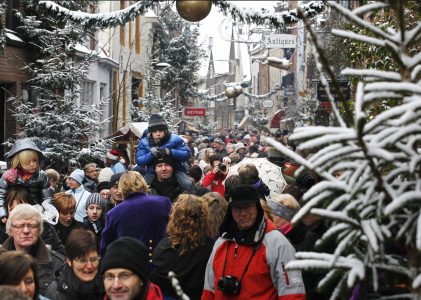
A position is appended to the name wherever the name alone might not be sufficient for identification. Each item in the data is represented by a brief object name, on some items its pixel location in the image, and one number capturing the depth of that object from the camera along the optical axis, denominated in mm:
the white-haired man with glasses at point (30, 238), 5996
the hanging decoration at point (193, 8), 6234
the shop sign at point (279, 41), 24870
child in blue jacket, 9586
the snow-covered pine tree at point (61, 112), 14889
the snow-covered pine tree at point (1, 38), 13312
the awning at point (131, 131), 21281
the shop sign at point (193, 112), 40312
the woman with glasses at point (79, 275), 5473
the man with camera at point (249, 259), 5594
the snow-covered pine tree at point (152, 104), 25969
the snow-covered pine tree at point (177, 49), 42188
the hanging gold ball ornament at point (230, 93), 34219
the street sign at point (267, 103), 50631
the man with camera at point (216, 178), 13422
